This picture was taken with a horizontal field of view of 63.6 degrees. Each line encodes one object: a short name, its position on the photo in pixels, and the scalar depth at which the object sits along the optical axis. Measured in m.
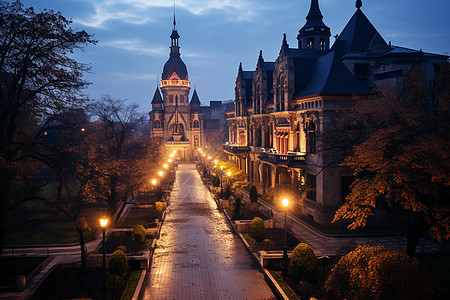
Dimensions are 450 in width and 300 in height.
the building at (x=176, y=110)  107.38
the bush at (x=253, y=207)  35.50
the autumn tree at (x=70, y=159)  19.08
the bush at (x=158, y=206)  35.26
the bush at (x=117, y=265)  18.98
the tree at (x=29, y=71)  18.19
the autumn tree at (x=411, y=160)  16.19
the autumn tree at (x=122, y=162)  28.89
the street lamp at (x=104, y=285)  15.81
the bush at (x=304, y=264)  18.02
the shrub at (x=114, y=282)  17.80
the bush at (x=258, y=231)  24.77
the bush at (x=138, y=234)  25.38
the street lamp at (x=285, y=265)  19.75
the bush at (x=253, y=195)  38.22
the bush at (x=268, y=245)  23.23
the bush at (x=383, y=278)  12.87
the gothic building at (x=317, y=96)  30.27
